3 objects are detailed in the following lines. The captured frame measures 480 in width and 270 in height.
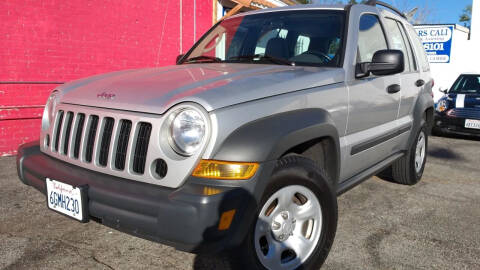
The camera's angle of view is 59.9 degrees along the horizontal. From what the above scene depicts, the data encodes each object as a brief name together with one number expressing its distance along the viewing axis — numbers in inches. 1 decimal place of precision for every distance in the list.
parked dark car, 312.3
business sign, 593.9
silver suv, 80.1
